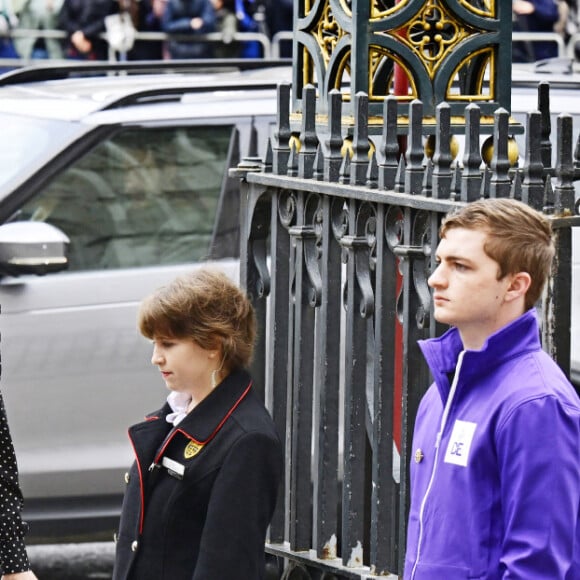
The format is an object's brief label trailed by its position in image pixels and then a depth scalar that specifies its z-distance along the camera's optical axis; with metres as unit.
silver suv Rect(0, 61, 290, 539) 12.31
